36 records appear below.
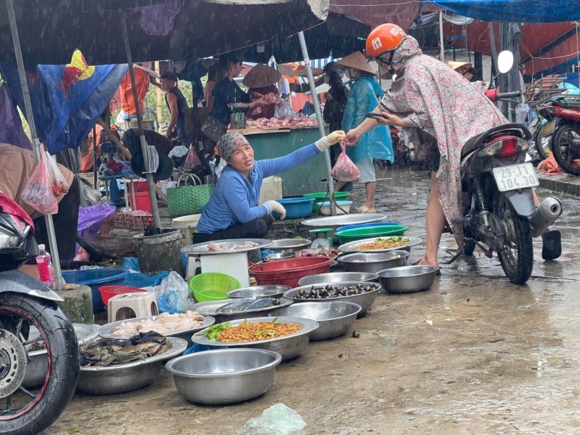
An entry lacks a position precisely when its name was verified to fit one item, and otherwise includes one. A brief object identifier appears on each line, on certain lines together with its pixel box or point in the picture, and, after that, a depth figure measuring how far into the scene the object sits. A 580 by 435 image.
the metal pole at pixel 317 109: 7.79
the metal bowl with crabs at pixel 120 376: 3.68
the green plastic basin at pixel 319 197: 8.79
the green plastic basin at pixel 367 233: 6.95
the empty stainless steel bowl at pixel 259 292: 5.23
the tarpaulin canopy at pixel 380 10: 12.63
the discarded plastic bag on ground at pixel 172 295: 5.36
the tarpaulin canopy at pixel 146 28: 6.55
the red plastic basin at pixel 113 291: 5.52
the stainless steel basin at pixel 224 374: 3.37
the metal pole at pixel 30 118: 4.60
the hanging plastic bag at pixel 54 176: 4.78
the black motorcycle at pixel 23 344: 3.20
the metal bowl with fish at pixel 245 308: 4.56
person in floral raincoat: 5.57
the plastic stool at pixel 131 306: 4.98
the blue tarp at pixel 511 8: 11.34
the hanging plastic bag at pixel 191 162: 12.50
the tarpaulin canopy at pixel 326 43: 13.14
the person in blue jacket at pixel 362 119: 10.22
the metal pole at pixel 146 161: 7.07
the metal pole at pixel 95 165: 13.20
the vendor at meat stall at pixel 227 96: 11.84
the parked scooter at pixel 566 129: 11.48
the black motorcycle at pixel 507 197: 5.12
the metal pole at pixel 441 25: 14.26
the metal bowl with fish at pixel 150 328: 4.30
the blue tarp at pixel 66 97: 7.59
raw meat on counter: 10.37
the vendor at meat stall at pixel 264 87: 12.12
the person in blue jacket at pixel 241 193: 6.43
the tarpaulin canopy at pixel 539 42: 17.61
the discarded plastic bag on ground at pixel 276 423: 3.01
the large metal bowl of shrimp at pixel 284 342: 3.86
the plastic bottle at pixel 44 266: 4.67
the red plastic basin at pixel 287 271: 5.71
